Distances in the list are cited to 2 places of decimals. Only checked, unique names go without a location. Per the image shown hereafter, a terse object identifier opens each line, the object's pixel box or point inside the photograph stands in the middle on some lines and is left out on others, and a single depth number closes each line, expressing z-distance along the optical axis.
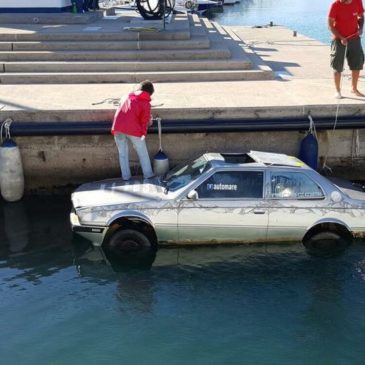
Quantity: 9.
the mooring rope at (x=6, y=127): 9.94
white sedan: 8.27
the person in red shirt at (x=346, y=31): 10.59
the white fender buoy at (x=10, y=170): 10.04
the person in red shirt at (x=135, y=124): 9.23
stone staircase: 13.04
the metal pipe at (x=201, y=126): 10.02
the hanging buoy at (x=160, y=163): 10.15
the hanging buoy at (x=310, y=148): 10.26
